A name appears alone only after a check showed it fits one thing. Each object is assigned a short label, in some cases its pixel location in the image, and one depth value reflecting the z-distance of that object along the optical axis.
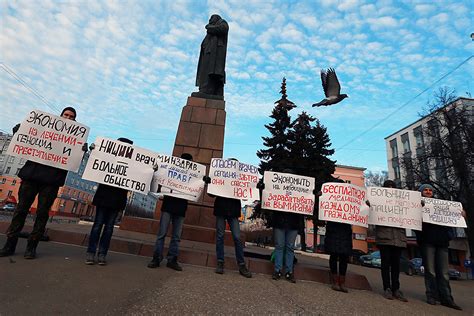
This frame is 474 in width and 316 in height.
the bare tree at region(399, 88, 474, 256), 18.62
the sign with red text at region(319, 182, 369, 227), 4.93
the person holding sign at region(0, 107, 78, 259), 4.03
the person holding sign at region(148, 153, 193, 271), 4.48
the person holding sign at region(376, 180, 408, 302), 4.61
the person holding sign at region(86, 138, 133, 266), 4.24
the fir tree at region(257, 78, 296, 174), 27.69
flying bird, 9.55
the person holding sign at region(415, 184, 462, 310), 4.79
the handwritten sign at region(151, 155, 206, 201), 5.04
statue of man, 10.04
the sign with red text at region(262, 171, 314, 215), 5.16
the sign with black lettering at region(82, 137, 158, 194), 4.75
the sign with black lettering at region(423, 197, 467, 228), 5.15
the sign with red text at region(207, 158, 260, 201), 5.13
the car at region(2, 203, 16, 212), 32.97
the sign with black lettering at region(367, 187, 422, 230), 5.04
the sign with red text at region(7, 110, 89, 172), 4.41
